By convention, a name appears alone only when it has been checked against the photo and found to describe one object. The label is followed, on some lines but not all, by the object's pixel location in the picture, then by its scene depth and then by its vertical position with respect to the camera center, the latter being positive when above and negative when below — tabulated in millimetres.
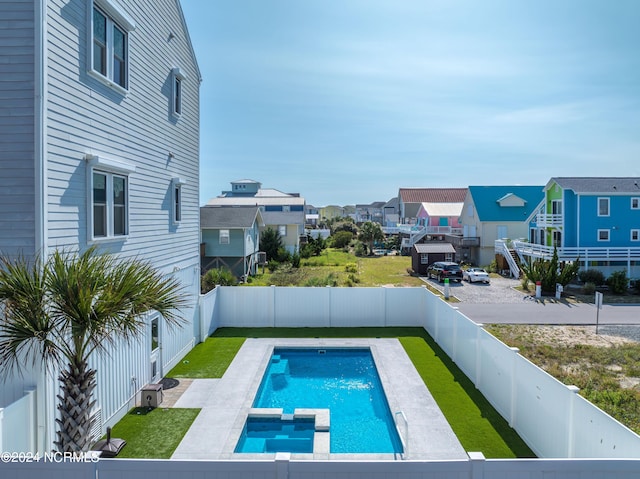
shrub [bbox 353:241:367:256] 50653 -1559
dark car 29872 -2429
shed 33750 -1452
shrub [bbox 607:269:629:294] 25938 -2670
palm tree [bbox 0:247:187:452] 5555 -1016
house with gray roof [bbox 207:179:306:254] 43312 +4885
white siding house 6859 +1724
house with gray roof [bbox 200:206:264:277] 30188 -528
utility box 10375 -3912
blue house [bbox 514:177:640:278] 30094 +1225
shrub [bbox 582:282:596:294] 25859 -2995
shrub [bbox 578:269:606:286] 27422 -2479
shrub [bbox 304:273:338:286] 24023 -2639
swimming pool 9477 -4422
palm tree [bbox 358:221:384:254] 50781 +220
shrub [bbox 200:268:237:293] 24000 -2556
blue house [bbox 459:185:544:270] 40500 +1843
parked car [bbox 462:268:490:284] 29559 -2669
